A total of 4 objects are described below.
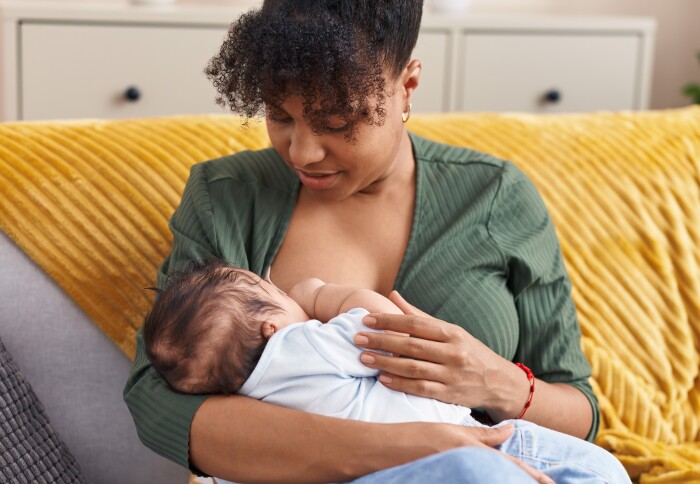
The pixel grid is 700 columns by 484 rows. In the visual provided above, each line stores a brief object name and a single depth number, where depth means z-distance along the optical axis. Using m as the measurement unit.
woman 1.20
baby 1.20
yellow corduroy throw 1.60
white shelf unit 2.95
